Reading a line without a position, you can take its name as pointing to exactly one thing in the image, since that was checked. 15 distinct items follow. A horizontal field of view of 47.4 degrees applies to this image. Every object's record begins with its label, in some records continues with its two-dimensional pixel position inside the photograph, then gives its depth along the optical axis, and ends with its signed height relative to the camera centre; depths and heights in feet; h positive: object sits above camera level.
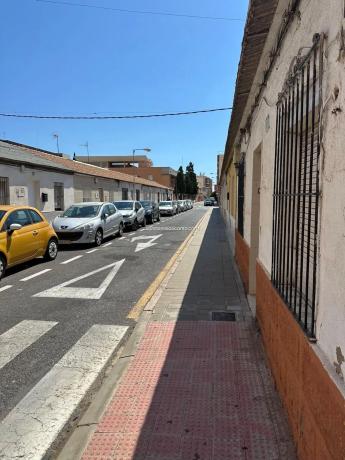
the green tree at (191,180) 332.57 +12.29
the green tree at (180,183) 307.48 +9.24
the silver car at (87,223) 43.32 -3.28
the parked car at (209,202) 251.80 -4.80
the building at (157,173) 258.98 +14.43
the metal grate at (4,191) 50.89 +0.58
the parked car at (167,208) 118.52 -3.99
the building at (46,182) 52.26 +2.25
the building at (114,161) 277.03 +24.61
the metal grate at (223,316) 18.25 -5.75
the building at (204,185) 470.64 +12.98
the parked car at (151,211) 83.37 -3.50
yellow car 27.94 -3.23
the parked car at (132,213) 65.40 -3.14
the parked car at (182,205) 150.14 -4.30
